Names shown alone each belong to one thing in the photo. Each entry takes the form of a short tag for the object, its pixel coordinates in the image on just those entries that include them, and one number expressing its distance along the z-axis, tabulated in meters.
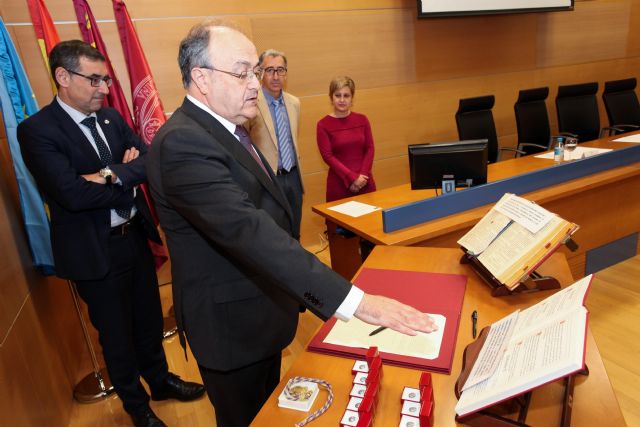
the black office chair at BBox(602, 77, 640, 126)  4.96
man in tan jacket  2.85
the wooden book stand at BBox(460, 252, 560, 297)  1.34
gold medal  0.99
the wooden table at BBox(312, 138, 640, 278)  2.21
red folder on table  1.07
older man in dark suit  0.94
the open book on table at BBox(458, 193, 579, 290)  1.26
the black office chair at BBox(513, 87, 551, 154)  4.37
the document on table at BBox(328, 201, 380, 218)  2.54
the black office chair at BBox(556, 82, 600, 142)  4.64
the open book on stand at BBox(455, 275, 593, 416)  0.73
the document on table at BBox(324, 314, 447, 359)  1.11
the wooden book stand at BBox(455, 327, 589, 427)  0.83
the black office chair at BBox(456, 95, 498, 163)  4.05
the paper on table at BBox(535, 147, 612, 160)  3.10
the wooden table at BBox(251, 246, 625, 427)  0.89
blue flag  2.00
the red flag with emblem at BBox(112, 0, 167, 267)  2.78
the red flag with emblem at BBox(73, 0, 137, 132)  2.71
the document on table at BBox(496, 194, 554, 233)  1.31
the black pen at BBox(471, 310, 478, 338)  1.18
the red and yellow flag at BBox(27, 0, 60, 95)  2.57
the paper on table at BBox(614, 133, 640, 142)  3.52
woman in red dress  3.25
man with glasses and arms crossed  1.69
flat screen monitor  2.28
